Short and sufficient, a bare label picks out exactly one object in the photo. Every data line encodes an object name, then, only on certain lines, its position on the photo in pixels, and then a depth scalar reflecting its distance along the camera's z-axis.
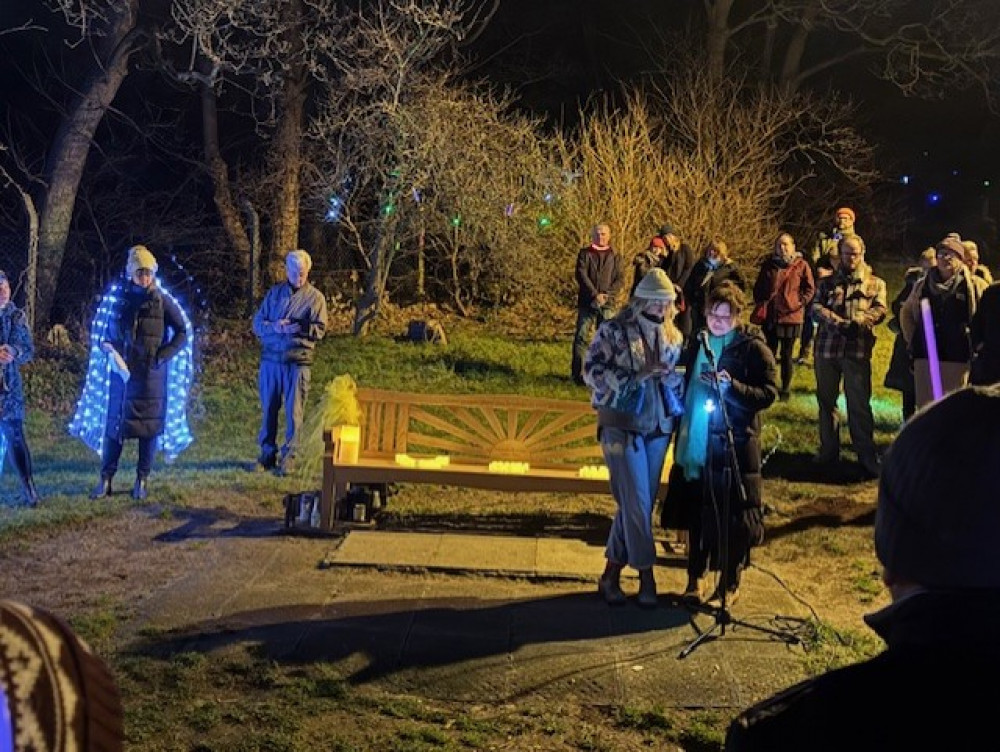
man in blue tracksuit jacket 9.48
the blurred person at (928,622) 1.31
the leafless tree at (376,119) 16.55
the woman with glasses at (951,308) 8.57
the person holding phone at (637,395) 6.14
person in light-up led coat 8.53
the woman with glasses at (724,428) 6.13
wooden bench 7.68
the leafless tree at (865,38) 23.75
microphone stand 5.99
